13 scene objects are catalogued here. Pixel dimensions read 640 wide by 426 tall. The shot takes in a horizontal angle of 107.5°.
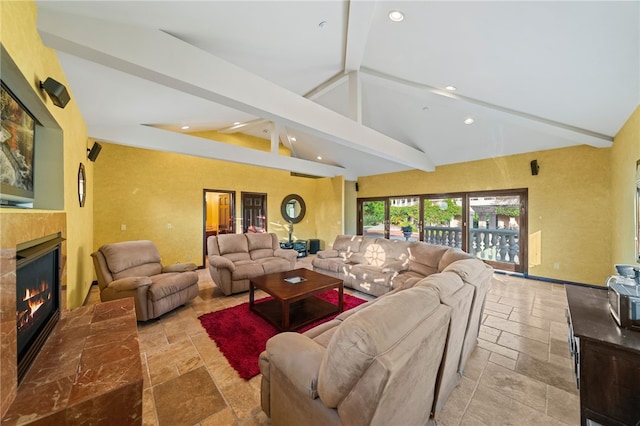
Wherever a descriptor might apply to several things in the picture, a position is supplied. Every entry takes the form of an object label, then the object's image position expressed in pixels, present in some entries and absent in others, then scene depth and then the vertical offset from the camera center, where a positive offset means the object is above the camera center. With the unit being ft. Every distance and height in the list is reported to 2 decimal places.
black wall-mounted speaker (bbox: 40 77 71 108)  5.70 +3.09
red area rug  7.20 -4.51
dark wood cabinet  4.55 -3.24
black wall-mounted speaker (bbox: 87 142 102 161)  12.34 +3.31
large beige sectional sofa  3.13 -2.51
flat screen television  4.53 +1.41
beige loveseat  12.58 -2.87
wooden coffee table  9.07 -3.73
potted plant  23.18 -1.74
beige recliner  9.41 -2.89
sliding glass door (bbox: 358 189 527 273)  17.07 -0.83
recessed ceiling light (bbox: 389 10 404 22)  7.18 +6.15
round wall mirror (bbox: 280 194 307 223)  25.29 +0.56
